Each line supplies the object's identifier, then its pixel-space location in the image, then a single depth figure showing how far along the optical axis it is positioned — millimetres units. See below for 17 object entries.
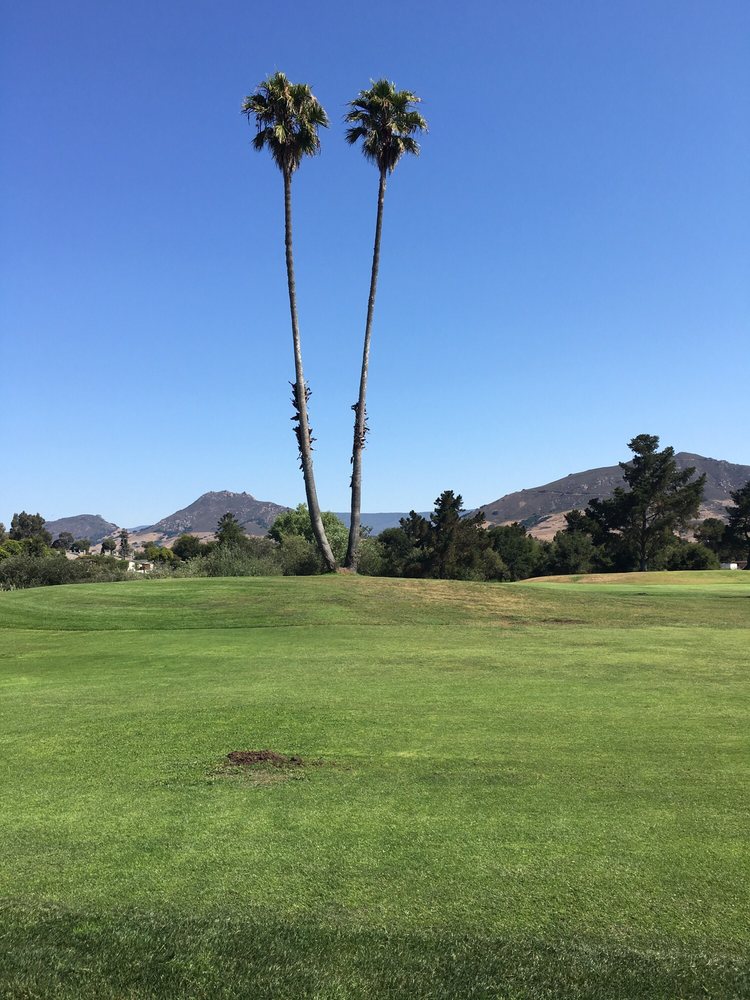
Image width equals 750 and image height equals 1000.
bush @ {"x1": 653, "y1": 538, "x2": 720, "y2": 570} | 69688
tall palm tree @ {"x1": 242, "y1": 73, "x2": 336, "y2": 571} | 31656
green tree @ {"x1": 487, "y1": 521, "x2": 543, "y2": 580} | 77438
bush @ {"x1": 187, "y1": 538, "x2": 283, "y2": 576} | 40188
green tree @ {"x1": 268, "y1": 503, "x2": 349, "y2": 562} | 61219
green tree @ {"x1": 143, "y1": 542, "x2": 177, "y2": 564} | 123312
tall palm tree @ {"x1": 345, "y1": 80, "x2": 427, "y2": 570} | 32688
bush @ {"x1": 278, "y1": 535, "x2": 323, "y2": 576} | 41812
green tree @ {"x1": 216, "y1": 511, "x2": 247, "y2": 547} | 73138
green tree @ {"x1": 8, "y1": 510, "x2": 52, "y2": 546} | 136125
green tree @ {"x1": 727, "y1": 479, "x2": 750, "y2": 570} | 78875
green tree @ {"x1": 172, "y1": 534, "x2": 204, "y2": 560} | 117125
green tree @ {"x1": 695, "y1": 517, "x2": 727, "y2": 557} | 85375
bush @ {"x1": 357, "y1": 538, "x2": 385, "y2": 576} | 56594
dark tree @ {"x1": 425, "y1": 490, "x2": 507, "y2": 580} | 66250
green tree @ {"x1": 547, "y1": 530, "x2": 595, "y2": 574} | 74444
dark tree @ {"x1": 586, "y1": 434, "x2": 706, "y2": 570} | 71125
